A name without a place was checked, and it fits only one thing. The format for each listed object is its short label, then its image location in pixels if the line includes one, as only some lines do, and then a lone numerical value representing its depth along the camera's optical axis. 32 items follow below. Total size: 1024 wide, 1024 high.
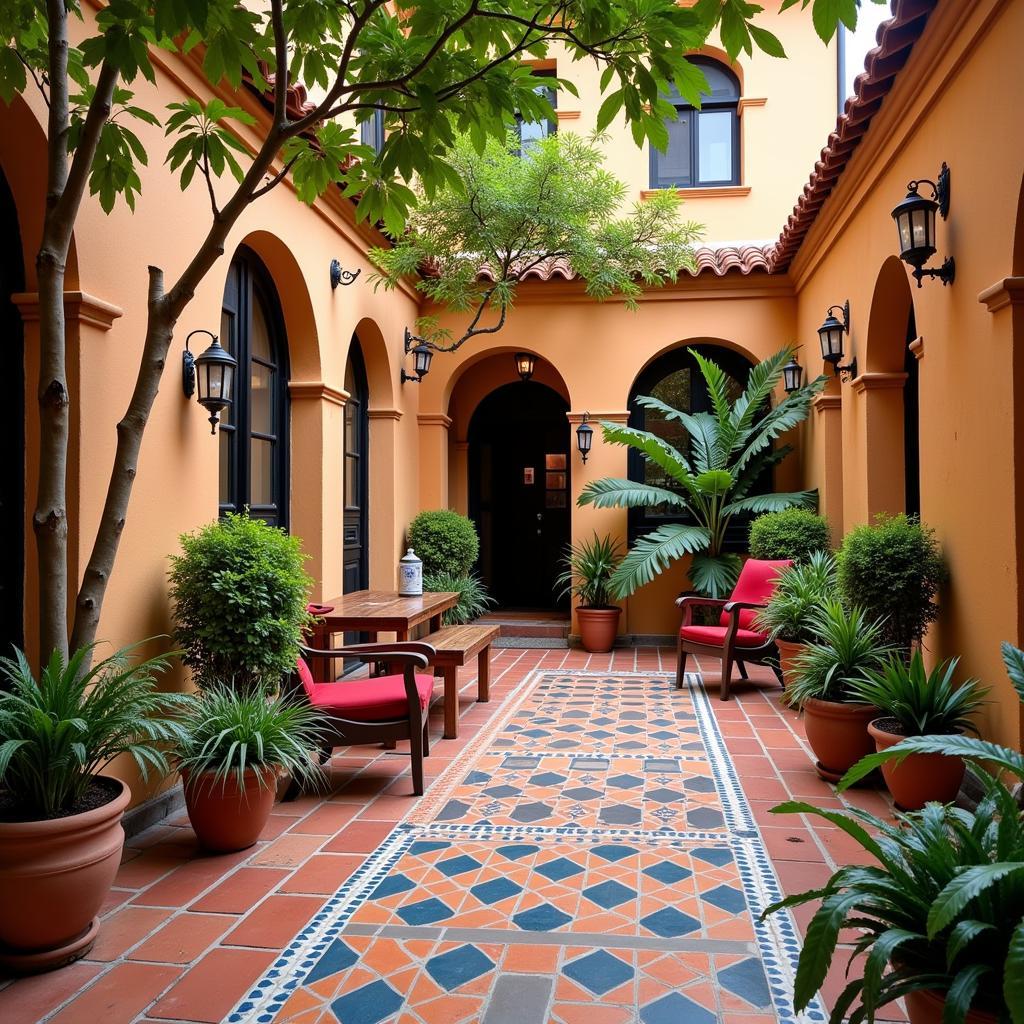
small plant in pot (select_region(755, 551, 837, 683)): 6.02
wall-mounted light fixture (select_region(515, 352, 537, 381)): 9.83
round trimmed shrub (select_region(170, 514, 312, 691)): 4.02
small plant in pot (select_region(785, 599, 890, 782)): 4.32
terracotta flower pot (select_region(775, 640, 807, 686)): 6.07
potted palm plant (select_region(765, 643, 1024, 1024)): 1.59
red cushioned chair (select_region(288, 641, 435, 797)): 4.25
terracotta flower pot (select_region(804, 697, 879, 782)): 4.30
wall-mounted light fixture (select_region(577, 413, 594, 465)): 9.18
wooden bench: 5.41
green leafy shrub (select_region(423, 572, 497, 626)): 8.58
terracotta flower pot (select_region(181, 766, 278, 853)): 3.48
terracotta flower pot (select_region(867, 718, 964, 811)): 3.72
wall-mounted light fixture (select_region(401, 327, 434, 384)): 8.33
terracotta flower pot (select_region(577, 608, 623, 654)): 8.97
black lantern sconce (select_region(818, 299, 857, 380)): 6.80
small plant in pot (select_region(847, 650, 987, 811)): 3.73
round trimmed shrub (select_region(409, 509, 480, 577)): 8.84
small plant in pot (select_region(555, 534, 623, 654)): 8.98
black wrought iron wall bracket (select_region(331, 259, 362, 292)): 6.75
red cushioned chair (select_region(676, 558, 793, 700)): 6.50
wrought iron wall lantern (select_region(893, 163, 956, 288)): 4.46
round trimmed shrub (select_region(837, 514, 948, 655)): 4.65
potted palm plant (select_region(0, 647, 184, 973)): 2.57
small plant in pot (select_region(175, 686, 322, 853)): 3.48
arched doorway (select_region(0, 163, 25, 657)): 3.69
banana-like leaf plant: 8.26
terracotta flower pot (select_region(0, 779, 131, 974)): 2.57
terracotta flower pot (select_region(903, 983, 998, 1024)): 1.64
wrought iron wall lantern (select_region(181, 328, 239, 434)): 4.50
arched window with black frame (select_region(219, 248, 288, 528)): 5.63
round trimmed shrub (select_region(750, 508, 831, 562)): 7.55
